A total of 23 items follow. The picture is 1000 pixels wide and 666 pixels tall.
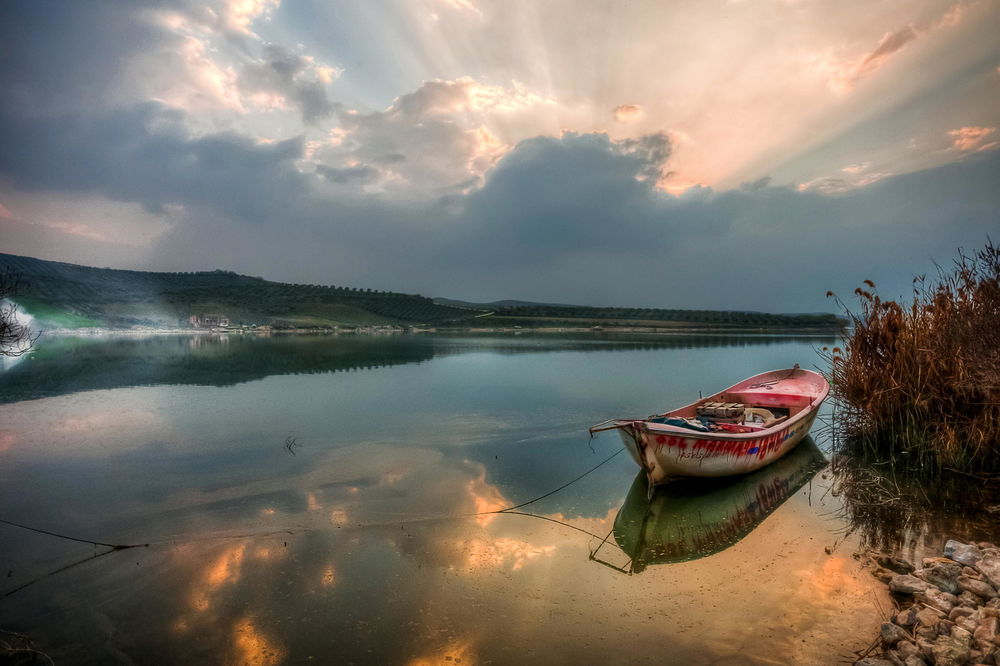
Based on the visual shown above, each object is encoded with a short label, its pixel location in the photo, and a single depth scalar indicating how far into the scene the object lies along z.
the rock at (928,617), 4.37
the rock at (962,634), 3.94
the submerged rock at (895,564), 6.06
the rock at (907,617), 4.55
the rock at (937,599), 4.75
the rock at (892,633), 4.40
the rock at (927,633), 4.15
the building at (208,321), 68.79
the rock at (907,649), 4.08
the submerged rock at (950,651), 3.79
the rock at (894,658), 4.07
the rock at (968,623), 4.13
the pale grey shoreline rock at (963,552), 5.54
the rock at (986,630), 3.89
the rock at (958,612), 4.44
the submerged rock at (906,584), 5.30
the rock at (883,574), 5.84
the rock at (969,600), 4.64
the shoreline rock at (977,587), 4.74
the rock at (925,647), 3.96
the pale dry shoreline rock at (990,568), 4.84
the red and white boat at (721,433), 8.47
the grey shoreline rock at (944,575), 5.08
